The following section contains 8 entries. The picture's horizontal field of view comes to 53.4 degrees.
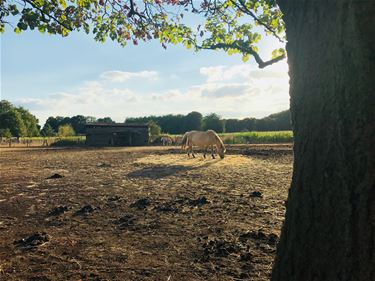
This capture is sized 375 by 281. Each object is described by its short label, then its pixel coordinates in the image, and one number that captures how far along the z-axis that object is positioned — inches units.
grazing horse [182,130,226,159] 924.0
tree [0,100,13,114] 4758.9
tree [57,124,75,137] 3004.4
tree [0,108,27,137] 3521.2
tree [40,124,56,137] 4166.3
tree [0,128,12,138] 3067.9
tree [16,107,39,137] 4065.7
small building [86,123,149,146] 2111.2
